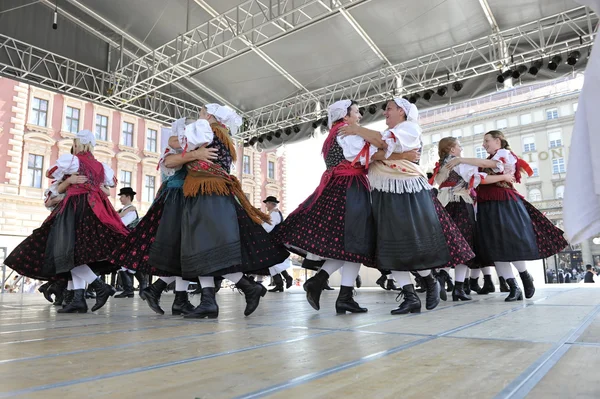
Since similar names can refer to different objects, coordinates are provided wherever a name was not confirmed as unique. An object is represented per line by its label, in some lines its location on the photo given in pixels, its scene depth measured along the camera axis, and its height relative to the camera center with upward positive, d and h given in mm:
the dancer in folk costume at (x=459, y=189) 3643 +697
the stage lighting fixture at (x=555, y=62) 6883 +3119
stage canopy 6840 +3786
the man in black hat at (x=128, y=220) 5852 +733
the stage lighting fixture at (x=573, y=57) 6699 +3098
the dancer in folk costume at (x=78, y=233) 3133 +304
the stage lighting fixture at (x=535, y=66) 7012 +3117
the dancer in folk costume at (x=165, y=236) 2672 +233
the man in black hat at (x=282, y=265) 6793 +150
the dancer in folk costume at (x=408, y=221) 2584 +295
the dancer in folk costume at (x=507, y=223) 3477 +367
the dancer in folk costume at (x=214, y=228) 2480 +262
